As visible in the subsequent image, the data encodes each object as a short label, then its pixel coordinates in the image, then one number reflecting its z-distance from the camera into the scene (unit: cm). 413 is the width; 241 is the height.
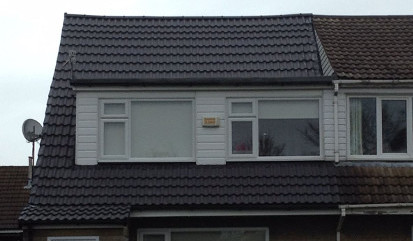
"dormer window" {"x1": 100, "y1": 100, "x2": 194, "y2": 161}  1814
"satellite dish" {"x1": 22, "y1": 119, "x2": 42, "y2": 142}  1881
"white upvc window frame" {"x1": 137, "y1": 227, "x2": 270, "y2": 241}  1742
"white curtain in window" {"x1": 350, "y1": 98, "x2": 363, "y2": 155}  1819
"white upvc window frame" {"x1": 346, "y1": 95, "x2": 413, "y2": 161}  1802
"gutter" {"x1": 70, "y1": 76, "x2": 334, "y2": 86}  1803
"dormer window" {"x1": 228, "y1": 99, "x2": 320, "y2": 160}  1816
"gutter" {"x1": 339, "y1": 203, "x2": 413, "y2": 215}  1678
